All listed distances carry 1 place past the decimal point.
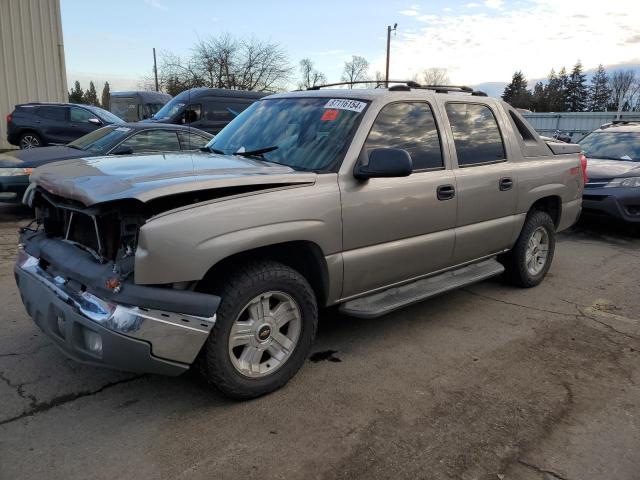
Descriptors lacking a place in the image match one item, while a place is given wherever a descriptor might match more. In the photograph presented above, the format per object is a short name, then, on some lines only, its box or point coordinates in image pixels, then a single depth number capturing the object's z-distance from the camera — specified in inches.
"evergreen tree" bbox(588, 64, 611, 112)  2815.0
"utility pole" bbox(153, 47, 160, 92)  2004.7
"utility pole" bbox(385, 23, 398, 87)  1711.4
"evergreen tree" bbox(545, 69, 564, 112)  2780.5
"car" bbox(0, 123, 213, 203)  292.8
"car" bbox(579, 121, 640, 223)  307.3
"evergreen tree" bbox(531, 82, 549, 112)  2780.5
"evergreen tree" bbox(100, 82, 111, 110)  2908.5
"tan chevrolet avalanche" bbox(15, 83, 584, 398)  105.2
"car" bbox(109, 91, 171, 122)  805.2
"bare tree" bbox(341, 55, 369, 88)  2460.9
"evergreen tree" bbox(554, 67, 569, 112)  2822.3
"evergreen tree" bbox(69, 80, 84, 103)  2589.8
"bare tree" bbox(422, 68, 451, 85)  2697.3
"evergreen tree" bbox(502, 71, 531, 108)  2933.1
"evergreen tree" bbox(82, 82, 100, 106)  2815.5
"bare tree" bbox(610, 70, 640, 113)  2576.5
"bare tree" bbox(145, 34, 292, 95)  1587.1
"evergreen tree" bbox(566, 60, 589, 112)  2869.1
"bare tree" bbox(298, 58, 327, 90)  2358.5
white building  658.8
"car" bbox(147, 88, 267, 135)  494.9
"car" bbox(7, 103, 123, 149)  538.0
